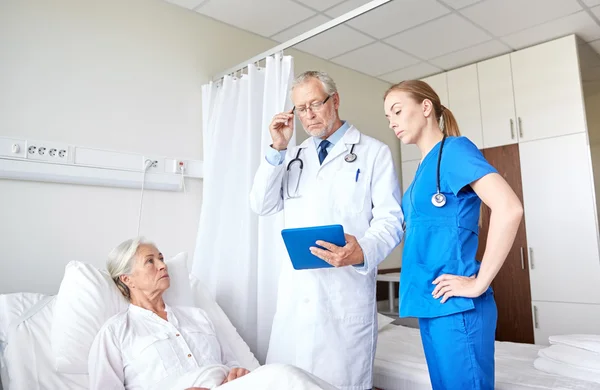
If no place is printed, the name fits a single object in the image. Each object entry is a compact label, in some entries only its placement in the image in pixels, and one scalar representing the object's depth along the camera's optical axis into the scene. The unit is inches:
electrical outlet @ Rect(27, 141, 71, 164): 78.4
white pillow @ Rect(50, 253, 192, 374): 60.2
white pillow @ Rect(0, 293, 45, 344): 63.5
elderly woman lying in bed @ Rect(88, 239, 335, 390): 53.0
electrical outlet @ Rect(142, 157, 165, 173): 94.6
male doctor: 55.4
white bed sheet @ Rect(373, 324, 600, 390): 64.2
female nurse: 41.8
